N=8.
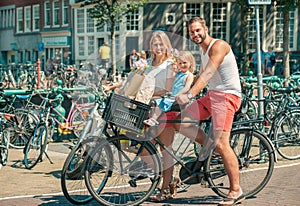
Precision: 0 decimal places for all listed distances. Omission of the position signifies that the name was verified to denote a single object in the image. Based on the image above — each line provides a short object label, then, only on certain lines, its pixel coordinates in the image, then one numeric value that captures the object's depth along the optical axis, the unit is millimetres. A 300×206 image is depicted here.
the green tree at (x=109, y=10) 31844
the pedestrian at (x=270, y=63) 33125
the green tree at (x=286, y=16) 28625
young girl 7570
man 6926
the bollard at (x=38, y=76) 25897
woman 7344
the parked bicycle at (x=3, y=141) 10219
